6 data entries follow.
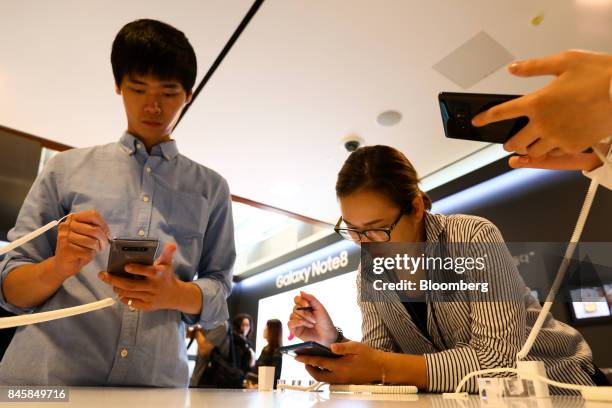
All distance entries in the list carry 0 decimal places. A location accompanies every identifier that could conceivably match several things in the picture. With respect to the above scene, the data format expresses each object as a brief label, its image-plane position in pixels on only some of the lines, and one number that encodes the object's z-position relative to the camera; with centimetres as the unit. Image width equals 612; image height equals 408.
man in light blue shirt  99
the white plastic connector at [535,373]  73
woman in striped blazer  108
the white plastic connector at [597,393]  64
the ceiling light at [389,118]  359
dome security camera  388
